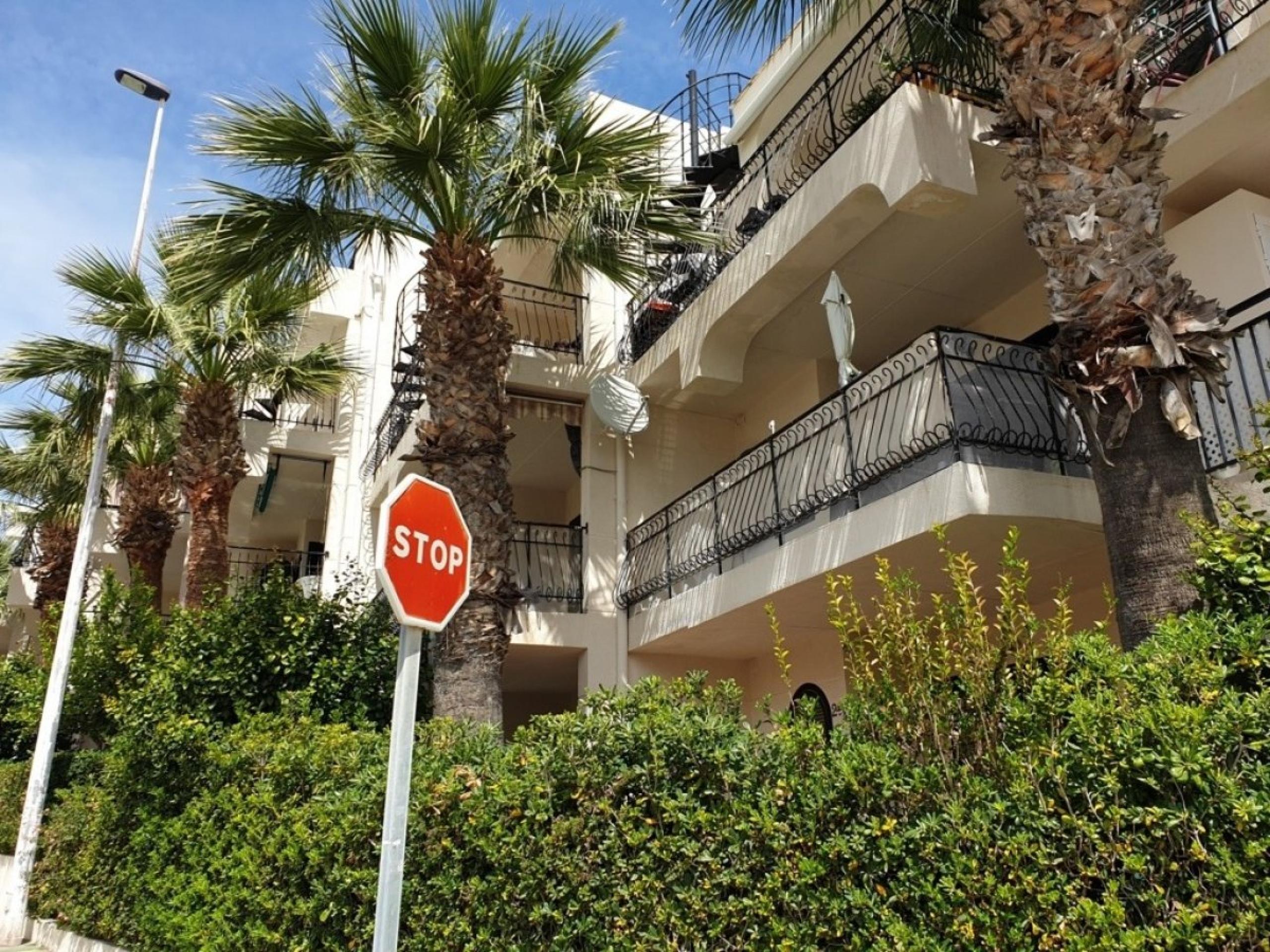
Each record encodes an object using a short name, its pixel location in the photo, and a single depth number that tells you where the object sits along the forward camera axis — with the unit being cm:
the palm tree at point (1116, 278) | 526
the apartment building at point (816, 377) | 771
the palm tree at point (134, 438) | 1605
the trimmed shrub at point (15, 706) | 1677
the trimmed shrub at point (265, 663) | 920
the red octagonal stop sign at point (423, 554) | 349
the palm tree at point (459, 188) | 895
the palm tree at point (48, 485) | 1933
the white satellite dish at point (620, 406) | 1284
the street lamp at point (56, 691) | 1199
